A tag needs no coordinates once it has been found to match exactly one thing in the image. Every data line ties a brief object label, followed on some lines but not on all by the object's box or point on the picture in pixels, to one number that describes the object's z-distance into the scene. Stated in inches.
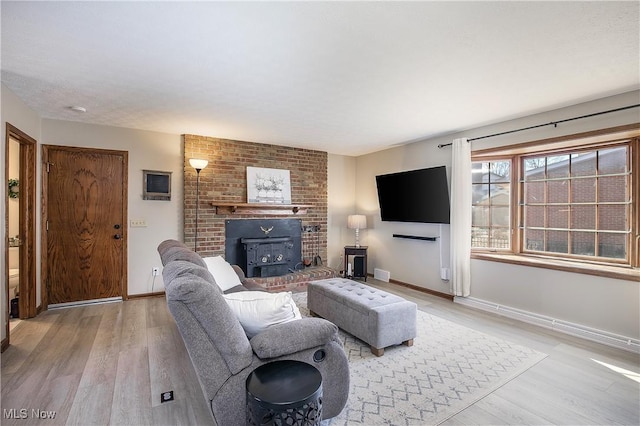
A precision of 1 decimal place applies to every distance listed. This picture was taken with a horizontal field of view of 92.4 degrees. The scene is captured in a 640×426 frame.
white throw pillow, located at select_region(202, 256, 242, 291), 124.9
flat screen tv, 173.3
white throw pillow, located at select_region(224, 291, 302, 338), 67.7
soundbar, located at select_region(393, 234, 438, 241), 183.3
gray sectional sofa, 57.7
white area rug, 76.5
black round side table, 50.4
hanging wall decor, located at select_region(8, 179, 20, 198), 157.0
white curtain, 160.6
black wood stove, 190.4
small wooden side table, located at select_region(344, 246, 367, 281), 215.8
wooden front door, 153.7
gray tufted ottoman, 105.0
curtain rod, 111.5
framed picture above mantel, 197.3
